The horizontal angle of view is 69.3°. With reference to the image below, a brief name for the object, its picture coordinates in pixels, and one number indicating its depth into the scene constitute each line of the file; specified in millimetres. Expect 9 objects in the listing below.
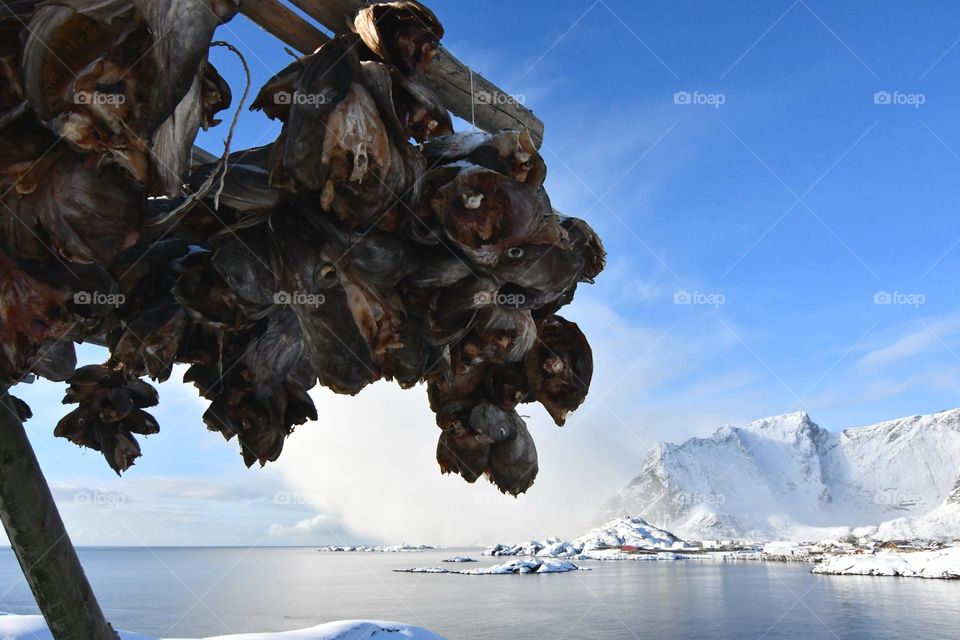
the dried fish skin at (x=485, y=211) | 1718
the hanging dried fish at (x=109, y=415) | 3646
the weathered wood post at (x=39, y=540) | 2818
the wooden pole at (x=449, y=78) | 2283
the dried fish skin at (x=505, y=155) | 1871
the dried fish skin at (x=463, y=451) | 2832
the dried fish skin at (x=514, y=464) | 2890
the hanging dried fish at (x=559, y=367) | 2617
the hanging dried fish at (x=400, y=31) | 1773
